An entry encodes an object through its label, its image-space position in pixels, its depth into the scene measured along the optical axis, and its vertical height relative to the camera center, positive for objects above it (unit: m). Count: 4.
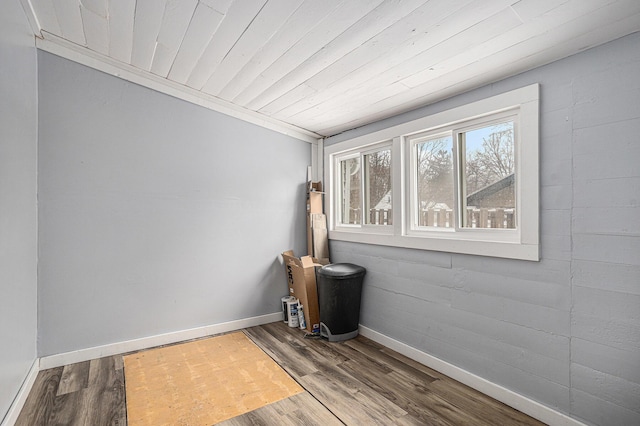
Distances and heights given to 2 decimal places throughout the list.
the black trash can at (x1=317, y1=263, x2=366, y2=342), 2.92 -0.83
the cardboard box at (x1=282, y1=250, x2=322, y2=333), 3.18 -0.80
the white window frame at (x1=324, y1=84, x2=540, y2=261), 1.90 +0.21
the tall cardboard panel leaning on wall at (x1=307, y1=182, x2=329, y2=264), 3.64 -0.15
